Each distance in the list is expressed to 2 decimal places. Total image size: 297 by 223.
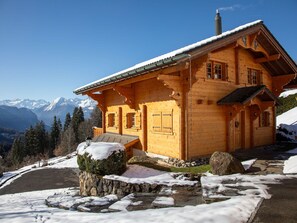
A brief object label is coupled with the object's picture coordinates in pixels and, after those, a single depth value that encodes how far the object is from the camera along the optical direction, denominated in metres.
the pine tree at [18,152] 61.35
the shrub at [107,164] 8.56
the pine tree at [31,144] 63.00
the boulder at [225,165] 7.71
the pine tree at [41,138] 64.21
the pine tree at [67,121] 73.00
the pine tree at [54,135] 66.94
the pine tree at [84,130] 54.08
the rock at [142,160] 11.48
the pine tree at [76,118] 63.25
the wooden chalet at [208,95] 10.23
